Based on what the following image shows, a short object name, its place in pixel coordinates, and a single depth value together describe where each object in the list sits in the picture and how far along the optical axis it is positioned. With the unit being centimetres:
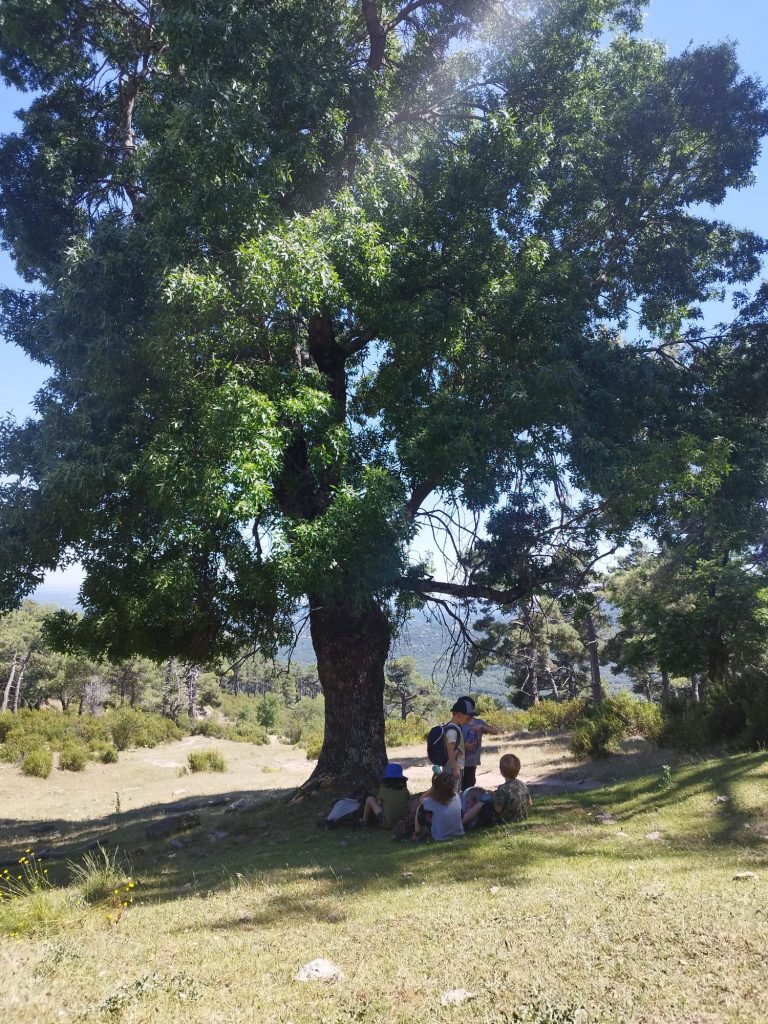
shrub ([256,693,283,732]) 4878
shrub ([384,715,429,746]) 2469
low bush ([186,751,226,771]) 2048
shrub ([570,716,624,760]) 1395
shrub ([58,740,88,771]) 1991
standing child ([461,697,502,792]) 895
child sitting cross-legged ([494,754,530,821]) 782
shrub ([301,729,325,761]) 2191
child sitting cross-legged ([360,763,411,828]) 843
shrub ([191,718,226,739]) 3303
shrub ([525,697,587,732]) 2283
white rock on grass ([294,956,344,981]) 367
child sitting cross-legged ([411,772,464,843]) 739
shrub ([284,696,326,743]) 3884
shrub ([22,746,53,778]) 1877
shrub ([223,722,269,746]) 3278
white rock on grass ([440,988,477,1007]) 322
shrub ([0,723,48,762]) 2068
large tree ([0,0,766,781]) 855
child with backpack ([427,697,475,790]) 747
